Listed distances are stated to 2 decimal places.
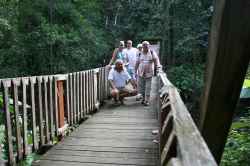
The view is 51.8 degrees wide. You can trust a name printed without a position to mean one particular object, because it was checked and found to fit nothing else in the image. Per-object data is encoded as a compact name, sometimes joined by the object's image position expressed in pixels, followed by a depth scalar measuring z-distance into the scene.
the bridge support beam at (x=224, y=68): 1.46
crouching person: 5.07
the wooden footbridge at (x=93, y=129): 0.91
